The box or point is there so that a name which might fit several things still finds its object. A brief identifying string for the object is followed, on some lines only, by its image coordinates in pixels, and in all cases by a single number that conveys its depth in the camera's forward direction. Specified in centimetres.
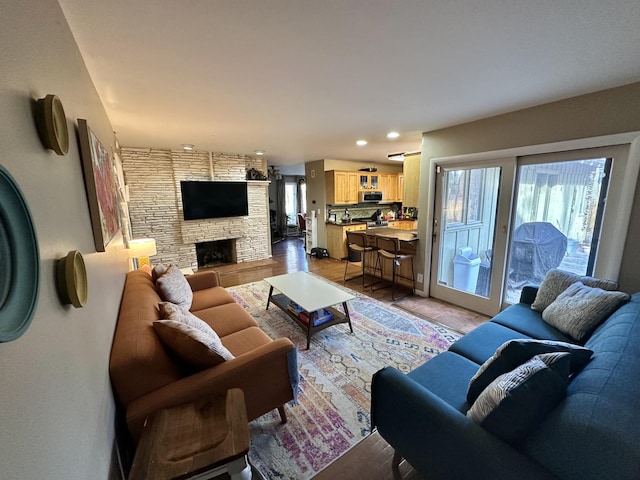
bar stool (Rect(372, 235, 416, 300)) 377
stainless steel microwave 646
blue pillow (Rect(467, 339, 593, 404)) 113
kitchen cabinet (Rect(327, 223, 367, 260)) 602
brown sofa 124
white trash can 340
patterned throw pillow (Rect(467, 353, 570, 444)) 90
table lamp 312
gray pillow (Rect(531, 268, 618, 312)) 206
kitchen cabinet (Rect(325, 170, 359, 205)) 600
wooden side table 99
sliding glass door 242
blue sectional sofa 76
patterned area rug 157
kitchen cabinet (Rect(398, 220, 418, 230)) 604
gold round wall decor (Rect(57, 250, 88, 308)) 81
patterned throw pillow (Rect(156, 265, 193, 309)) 231
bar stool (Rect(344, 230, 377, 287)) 429
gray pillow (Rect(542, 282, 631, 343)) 168
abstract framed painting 131
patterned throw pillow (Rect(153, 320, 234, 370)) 139
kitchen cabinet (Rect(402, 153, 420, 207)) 445
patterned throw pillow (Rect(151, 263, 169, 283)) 259
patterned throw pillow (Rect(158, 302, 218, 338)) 168
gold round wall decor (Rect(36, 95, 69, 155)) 79
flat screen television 503
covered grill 269
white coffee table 263
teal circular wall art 51
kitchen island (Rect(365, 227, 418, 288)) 387
